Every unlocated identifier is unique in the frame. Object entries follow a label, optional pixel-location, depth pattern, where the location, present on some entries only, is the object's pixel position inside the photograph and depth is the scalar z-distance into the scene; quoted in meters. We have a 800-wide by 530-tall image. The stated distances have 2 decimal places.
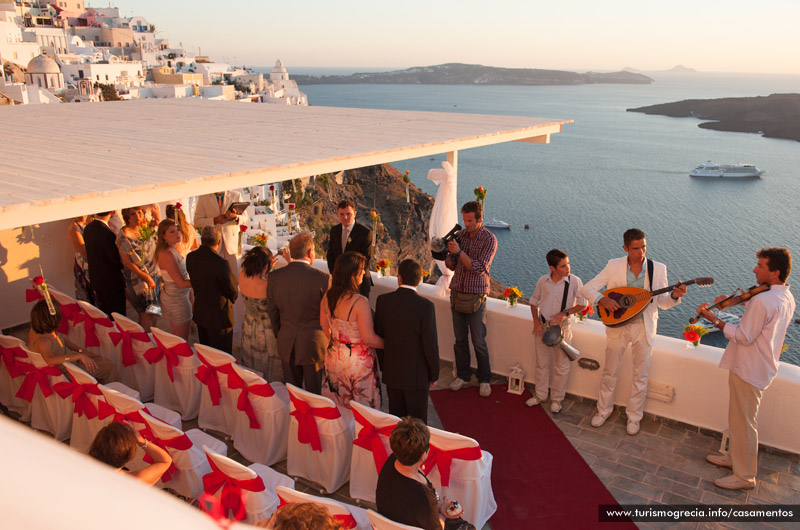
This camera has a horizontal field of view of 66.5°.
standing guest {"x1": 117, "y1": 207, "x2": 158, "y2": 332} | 6.61
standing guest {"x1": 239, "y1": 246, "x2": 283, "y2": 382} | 5.41
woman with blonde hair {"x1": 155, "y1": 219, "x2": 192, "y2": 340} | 5.91
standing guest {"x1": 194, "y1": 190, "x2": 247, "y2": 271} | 7.18
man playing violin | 4.36
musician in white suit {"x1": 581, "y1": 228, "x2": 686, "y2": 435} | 5.14
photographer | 5.80
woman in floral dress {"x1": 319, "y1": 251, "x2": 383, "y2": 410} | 4.60
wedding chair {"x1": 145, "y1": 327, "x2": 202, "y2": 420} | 5.43
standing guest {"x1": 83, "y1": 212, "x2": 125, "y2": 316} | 6.57
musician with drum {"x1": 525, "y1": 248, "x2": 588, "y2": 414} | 5.57
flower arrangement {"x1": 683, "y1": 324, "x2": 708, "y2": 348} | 5.38
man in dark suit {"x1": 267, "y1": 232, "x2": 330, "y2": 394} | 5.00
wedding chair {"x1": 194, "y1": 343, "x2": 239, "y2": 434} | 4.99
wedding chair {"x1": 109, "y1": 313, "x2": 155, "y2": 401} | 5.73
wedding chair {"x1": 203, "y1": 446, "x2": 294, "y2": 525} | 3.73
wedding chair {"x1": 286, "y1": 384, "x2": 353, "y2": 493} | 4.52
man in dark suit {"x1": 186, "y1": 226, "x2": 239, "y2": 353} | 5.54
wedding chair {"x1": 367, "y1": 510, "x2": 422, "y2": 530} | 3.15
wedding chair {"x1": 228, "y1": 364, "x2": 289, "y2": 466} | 4.87
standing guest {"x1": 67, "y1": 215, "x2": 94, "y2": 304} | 7.28
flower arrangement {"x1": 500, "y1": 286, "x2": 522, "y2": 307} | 6.17
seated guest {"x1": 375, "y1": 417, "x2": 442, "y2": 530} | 3.36
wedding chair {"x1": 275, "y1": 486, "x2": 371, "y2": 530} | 3.40
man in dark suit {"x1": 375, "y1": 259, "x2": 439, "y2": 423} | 4.65
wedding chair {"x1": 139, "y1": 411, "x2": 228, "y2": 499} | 4.20
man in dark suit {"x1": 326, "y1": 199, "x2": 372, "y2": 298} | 6.11
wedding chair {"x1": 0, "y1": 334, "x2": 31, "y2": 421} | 5.29
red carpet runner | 4.54
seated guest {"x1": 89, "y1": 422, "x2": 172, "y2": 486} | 3.32
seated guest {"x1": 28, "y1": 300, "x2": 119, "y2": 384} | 5.07
